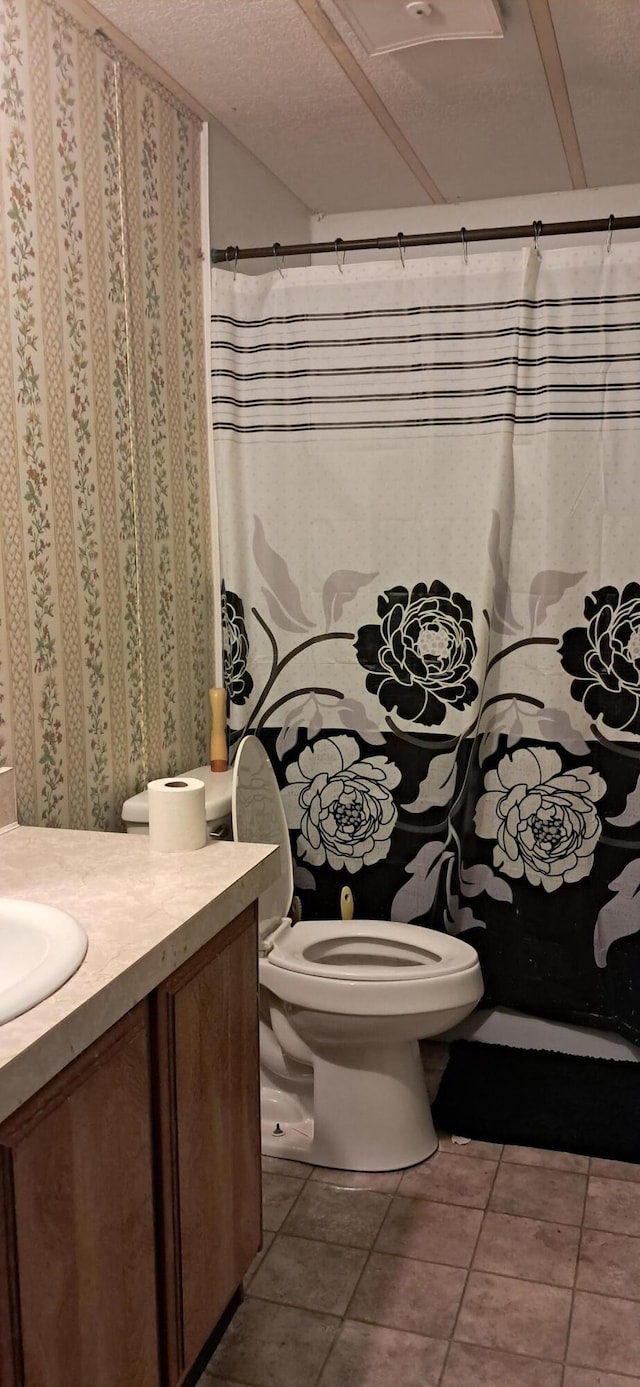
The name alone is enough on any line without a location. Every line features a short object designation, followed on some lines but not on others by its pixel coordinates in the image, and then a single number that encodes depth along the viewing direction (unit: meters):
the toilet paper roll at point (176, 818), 1.61
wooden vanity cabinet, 1.08
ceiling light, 1.83
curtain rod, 2.21
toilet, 2.14
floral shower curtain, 2.34
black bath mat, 2.30
